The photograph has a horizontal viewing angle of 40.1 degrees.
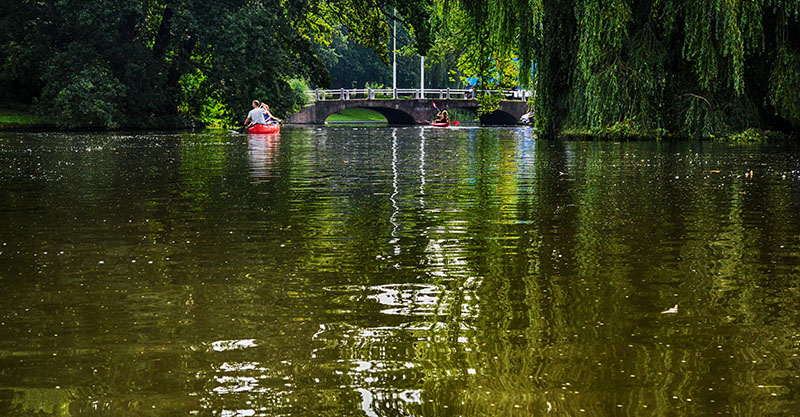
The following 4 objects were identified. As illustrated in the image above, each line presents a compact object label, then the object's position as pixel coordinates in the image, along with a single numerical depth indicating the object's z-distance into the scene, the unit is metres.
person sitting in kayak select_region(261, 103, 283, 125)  42.06
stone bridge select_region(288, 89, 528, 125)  79.19
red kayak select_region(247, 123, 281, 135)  41.38
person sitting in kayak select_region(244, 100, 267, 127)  41.12
